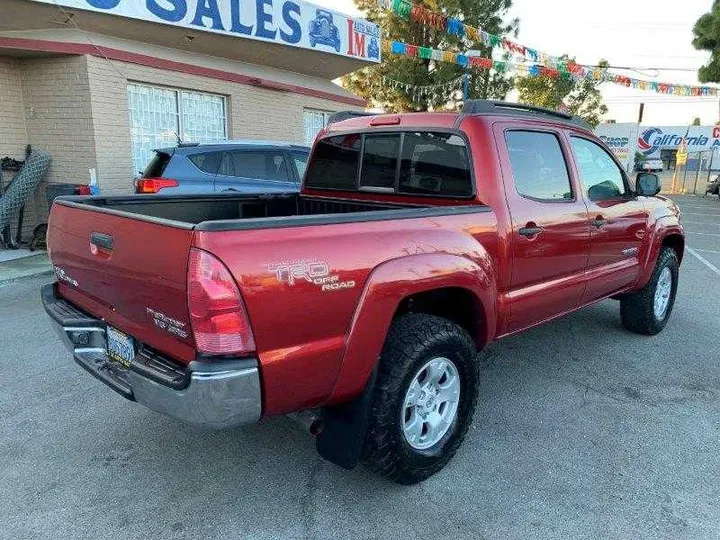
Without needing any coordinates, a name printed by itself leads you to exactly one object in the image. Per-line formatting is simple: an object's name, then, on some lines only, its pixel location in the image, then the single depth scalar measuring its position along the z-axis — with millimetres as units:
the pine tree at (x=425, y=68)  21328
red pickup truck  2129
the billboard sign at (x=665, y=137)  35719
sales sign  8539
